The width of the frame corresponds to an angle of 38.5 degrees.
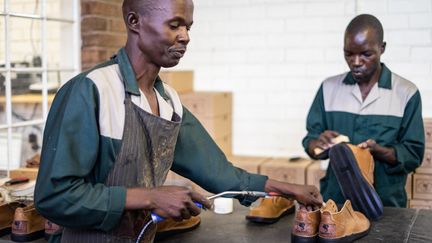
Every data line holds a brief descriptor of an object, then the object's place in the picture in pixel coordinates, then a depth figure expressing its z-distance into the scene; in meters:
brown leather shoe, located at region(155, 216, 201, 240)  2.24
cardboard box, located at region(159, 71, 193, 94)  4.54
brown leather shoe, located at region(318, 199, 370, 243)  2.14
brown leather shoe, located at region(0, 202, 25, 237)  2.37
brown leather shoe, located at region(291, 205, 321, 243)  2.13
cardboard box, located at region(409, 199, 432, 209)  3.83
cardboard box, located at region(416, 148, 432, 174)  3.80
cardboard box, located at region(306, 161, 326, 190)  4.12
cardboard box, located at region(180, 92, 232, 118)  4.49
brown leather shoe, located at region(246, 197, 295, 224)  2.42
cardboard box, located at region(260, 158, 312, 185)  4.19
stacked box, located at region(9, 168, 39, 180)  3.30
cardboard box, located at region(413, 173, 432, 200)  3.80
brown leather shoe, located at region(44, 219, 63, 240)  2.22
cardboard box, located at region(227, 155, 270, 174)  4.33
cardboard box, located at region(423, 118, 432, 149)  3.81
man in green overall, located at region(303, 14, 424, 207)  3.05
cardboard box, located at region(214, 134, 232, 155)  4.63
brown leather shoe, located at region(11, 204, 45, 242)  2.24
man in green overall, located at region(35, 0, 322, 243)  1.66
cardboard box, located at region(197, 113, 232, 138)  4.49
